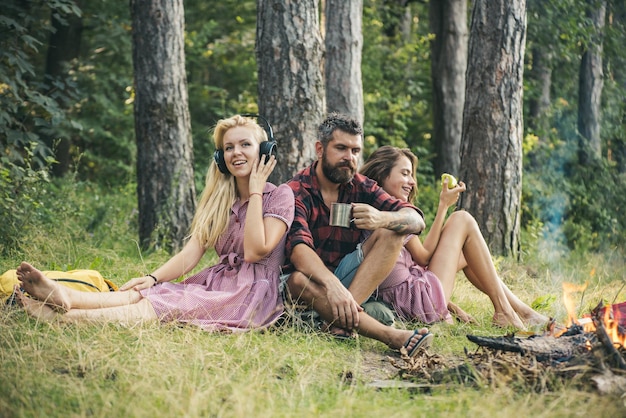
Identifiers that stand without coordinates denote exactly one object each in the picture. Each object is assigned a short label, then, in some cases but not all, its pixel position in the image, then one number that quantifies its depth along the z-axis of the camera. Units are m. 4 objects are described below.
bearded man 4.49
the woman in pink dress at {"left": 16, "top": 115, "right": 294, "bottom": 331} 4.34
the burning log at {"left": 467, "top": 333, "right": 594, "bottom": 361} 3.69
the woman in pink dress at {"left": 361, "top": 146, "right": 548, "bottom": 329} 5.12
